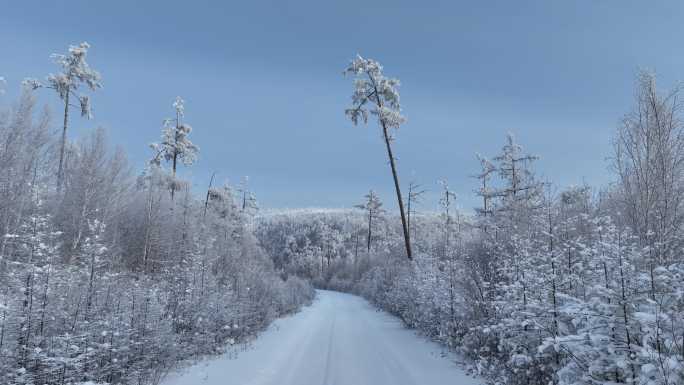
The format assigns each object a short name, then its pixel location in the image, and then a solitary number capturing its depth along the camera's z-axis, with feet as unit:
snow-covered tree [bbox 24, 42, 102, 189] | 72.35
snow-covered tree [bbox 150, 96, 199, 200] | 85.05
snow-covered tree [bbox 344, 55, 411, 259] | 66.03
